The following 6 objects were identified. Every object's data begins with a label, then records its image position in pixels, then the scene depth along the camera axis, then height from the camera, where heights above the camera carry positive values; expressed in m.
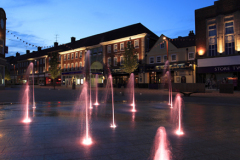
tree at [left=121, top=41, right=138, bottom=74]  35.50 +4.36
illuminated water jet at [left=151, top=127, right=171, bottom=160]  3.65 -1.53
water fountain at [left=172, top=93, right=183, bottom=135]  5.61 -1.60
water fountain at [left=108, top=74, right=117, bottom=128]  6.23 -1.52
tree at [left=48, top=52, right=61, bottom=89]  40.94 +3.66
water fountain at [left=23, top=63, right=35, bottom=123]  7.01 -1.46
